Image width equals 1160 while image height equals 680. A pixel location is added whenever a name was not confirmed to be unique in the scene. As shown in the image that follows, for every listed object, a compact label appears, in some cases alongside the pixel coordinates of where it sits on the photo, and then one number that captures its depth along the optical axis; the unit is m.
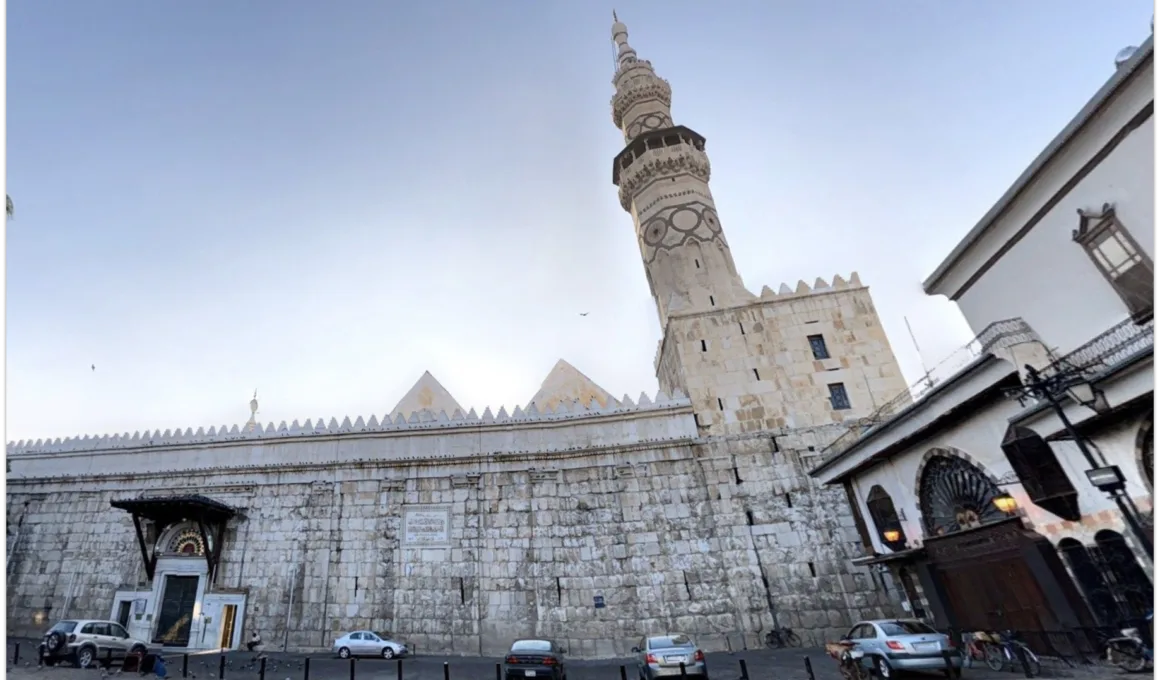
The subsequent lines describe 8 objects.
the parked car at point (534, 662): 12.64
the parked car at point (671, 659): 12.02
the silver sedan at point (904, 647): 10.11
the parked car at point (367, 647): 17.03
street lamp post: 8.72
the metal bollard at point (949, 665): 9.97
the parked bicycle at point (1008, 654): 10.02
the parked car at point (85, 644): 14.36
